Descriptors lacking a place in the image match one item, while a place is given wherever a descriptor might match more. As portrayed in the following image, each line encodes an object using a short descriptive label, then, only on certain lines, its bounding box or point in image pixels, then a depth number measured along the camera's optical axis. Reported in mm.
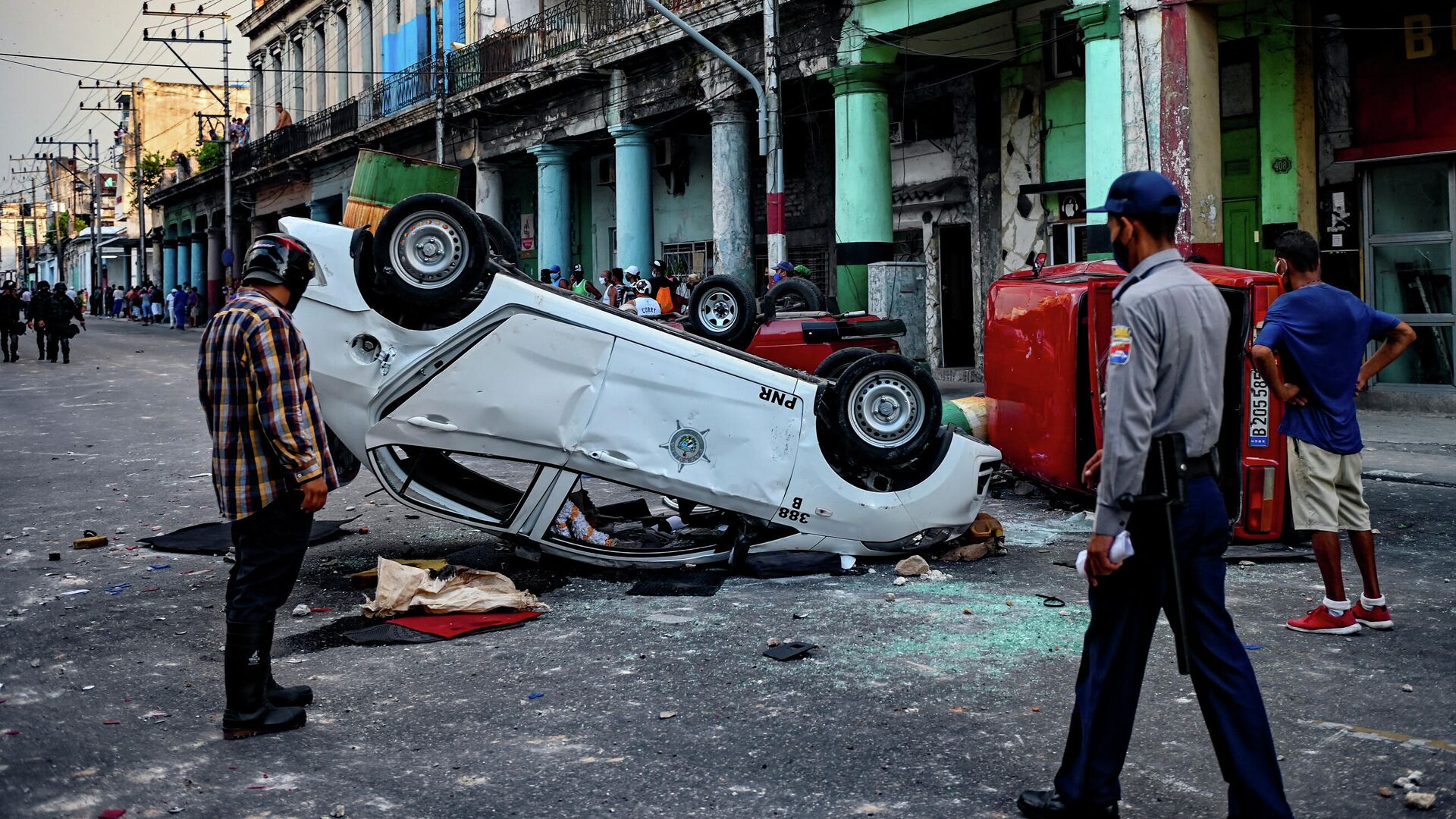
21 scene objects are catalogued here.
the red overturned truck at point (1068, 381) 7707
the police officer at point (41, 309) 27984
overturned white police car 6406
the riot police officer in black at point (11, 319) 28609
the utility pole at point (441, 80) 30236
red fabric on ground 5832
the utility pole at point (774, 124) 17797
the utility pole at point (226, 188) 47625
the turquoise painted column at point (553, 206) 27359
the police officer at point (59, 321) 27859
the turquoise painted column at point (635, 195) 24188
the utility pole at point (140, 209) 67500
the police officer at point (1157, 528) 3342
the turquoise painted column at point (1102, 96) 14766
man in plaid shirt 4492
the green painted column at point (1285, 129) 15250
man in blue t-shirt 5648
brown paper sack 6098
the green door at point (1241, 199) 15867
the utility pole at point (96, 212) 81312
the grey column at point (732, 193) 21391
